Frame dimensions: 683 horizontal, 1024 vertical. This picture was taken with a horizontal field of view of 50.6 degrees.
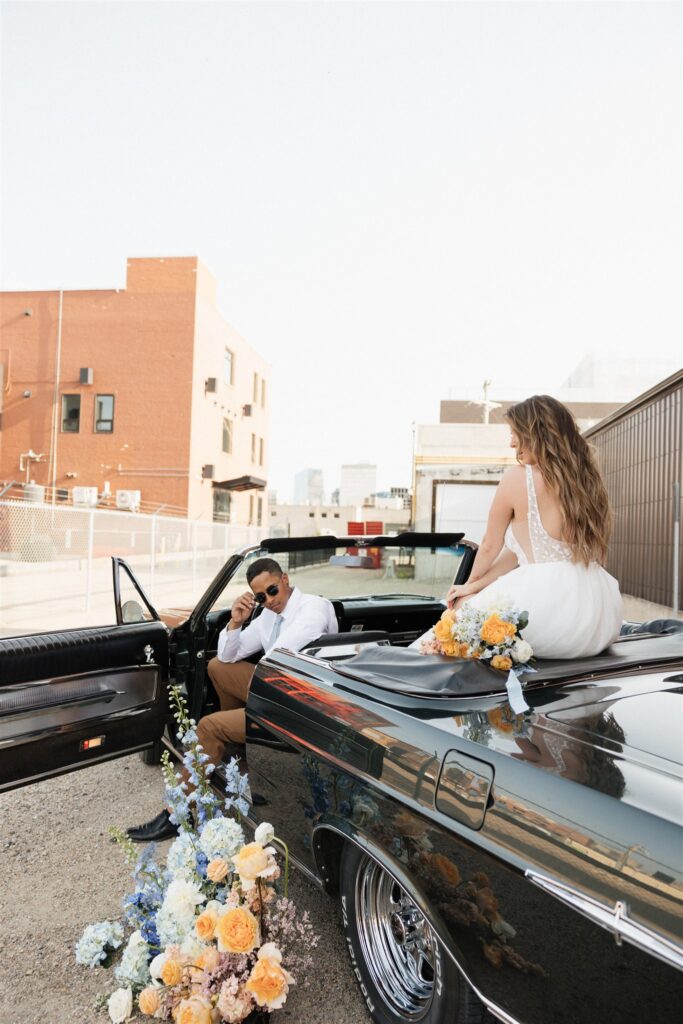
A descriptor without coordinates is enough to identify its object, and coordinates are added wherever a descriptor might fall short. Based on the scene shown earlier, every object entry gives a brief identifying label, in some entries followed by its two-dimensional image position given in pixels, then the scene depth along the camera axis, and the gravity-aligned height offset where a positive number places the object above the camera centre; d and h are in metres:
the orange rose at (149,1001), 2.13 -1.44
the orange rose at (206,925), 2.05 -1.16
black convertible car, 1.29 -0.67
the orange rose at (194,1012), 2.04 -1.41
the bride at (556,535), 2.35 -0.03
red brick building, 27.42 +4.91
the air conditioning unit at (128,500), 25.39 +0.53
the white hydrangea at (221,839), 2.22 -1.00
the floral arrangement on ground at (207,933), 2.04 -1.26
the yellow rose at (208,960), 2.09 -1.28
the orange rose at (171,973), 2.06 -1.31
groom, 3.42 -0.61
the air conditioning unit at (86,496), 25.58 +0.61
